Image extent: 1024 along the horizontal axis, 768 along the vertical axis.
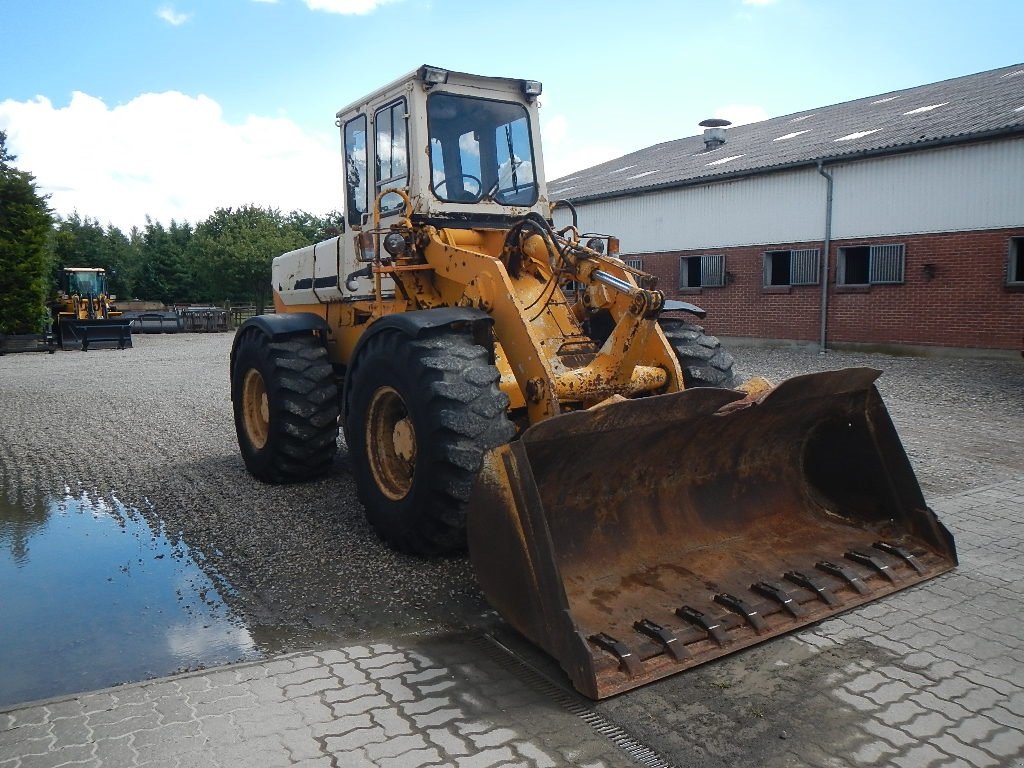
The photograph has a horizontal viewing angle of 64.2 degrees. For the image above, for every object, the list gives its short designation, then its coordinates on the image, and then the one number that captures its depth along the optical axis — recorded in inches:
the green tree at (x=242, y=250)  1738.4
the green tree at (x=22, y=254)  963.3
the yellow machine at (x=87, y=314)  1006.4
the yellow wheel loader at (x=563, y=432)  138.8
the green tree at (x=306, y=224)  1984.9
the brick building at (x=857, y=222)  607.5
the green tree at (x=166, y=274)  2080.5
